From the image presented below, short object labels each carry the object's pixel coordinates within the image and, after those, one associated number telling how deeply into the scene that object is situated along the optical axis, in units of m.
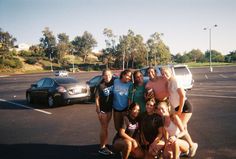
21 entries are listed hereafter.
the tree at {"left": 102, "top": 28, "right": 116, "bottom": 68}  89.19
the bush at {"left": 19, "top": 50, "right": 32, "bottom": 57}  93.31
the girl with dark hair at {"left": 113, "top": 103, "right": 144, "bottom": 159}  4.74
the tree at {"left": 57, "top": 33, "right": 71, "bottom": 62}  94.75
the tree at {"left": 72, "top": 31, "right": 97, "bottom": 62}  112.11
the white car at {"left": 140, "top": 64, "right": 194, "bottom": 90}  14.56
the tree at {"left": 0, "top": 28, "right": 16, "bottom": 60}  105.44
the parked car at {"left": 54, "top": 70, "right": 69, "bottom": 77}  50.33
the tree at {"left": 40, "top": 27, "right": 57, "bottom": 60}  100.22
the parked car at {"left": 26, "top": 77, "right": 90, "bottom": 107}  12.31
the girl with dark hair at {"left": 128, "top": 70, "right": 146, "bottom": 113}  5.11
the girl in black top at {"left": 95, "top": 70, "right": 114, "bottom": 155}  5.53
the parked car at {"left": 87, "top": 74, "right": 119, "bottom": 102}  13.68
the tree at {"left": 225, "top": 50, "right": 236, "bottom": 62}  101.62
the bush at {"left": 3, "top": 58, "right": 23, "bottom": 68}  77.94
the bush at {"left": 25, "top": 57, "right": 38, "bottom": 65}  87.14
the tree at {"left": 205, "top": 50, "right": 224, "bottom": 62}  108.50
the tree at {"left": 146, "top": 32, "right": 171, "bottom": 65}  90.25
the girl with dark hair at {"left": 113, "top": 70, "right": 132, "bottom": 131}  5.30
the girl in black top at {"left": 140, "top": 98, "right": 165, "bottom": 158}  4.56
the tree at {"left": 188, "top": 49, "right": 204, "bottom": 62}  134.98
